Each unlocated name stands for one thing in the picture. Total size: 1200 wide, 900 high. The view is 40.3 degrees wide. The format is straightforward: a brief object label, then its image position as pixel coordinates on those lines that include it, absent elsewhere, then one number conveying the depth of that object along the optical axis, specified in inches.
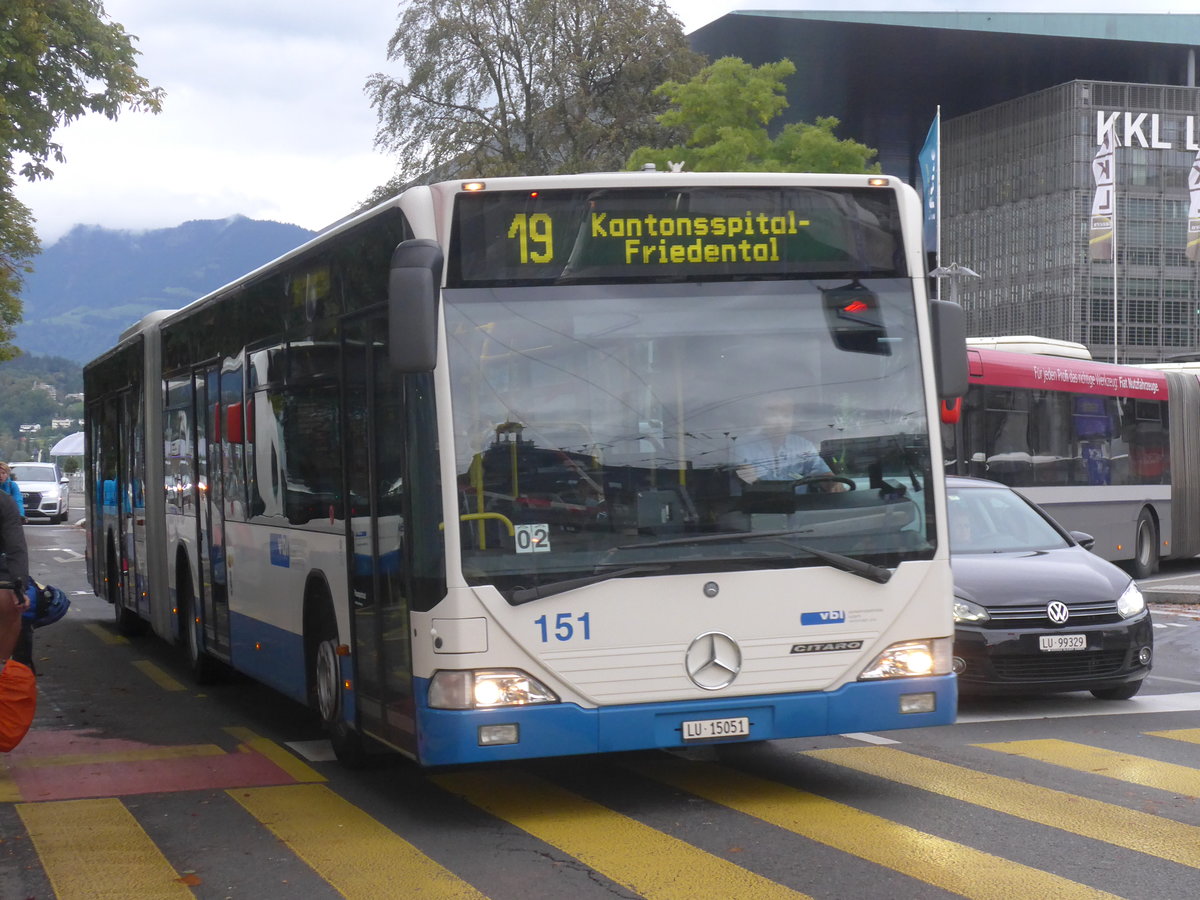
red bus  797.9
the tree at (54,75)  803.4
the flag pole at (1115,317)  2654.8
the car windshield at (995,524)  469.4
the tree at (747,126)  1459.2
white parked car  2018.9
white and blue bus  275.7
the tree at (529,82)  1718.8
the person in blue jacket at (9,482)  691.1
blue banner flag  1496.1
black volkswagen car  411.2
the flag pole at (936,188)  1485.0
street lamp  1557.6
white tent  2817.4
